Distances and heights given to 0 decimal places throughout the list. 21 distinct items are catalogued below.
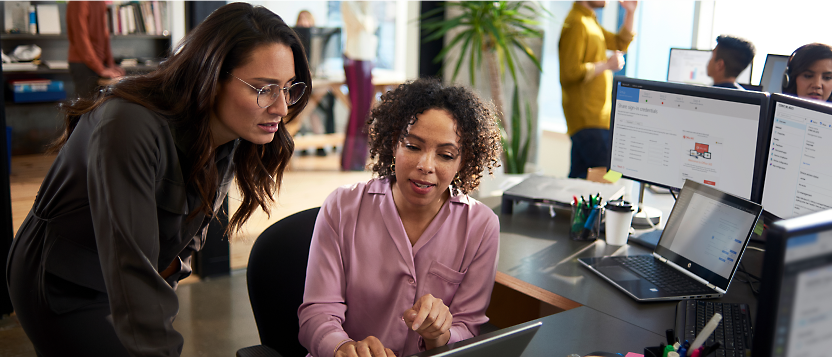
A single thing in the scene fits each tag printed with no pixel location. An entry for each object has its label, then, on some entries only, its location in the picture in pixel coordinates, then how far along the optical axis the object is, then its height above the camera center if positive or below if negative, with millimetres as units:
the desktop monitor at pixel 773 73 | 2891 +89
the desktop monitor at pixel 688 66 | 3662 +138
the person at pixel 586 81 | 3266 +27
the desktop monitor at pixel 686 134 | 1822 -135
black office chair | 1409 -456
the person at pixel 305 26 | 3322 +268
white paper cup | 1900 -402
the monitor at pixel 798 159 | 1552 -166
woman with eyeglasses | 1155 -210
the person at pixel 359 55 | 3609 +142
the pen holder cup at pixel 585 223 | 1975 -421
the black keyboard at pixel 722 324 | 1245 -488
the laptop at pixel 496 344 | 925 -385
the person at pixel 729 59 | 3016 +151
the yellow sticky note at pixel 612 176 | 2174 -299
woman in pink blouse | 1425 -359
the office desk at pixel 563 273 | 1482 -494
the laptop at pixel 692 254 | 1537 -418
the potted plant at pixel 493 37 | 4121 +306
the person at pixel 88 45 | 2564 +103
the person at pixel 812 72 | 2387 +82
